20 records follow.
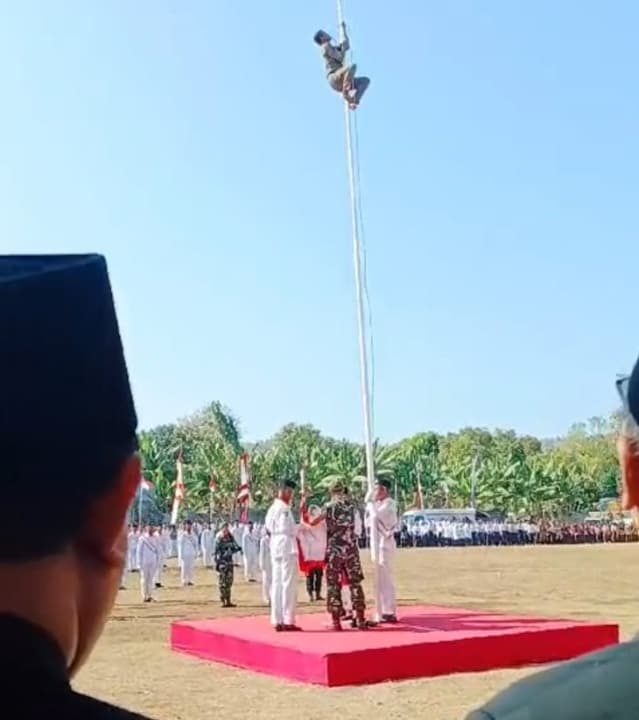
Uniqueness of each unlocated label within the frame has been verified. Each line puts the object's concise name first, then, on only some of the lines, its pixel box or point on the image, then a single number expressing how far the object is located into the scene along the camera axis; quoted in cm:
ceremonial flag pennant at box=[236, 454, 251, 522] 2562
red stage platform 991
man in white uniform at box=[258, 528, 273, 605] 1930
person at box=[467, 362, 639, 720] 130
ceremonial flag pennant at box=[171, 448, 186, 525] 2945
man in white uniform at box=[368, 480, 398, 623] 1218
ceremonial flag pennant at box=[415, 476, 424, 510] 7484
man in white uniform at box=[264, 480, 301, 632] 1182
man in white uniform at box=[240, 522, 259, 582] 2667
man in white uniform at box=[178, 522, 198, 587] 2622
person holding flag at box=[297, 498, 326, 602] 1494
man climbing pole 1429
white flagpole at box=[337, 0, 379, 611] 1227
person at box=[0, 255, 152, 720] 110
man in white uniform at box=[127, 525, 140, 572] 2498
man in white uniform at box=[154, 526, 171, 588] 2351
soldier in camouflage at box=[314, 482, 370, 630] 1154
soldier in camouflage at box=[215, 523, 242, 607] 1853
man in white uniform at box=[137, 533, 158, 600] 2170
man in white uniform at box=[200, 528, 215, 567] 3603
